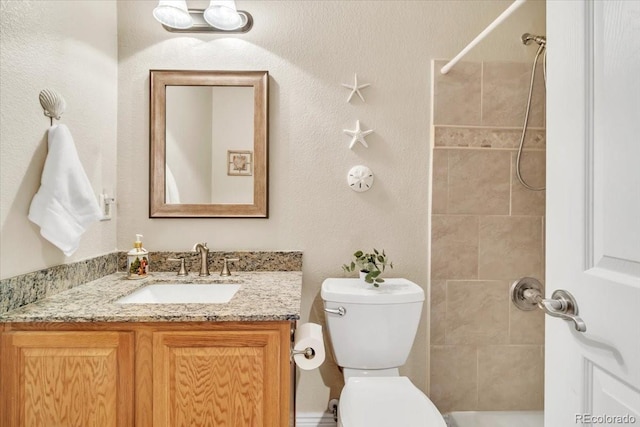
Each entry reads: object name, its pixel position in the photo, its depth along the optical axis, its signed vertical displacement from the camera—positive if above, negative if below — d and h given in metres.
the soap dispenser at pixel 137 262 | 1.75 -0.23
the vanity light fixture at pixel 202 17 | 1.78 +0.93
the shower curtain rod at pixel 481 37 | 1.37 +0.74
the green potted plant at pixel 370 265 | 1.78 -0.26
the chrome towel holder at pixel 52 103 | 1.37 +0.39
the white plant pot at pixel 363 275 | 1.80 -0.29
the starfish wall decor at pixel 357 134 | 1.94 +0.40
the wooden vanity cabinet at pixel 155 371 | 1.14 -0.48
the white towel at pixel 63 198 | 1.33 +0.05
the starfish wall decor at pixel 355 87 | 1.95 +0.64
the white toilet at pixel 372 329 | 1.66 -0.51
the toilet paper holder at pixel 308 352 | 1.30 -0.47
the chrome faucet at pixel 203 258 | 1.84 -0.22
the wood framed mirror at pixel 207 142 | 1.92 +0.35
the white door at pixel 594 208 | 0.62 +0.01
